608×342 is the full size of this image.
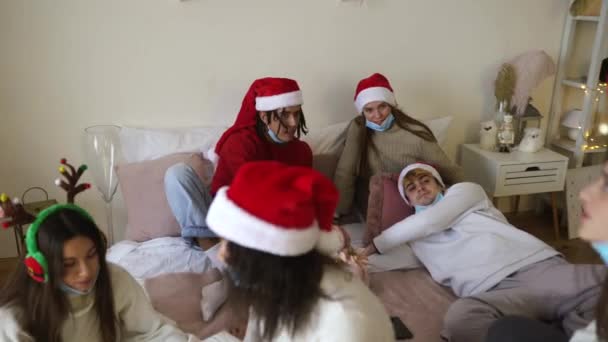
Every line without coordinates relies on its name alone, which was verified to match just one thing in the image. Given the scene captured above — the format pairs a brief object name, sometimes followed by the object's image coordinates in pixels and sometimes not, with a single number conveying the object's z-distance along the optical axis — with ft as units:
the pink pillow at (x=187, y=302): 5.48
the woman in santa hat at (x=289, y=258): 3.38
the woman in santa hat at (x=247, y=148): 6.77
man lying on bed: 5.27
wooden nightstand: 8.53
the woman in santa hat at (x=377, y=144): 7.75
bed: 5.67
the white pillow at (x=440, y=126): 8.64
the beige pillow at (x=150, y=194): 7.06
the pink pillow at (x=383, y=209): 7.07
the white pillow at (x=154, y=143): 7.69
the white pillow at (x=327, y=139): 8.21
